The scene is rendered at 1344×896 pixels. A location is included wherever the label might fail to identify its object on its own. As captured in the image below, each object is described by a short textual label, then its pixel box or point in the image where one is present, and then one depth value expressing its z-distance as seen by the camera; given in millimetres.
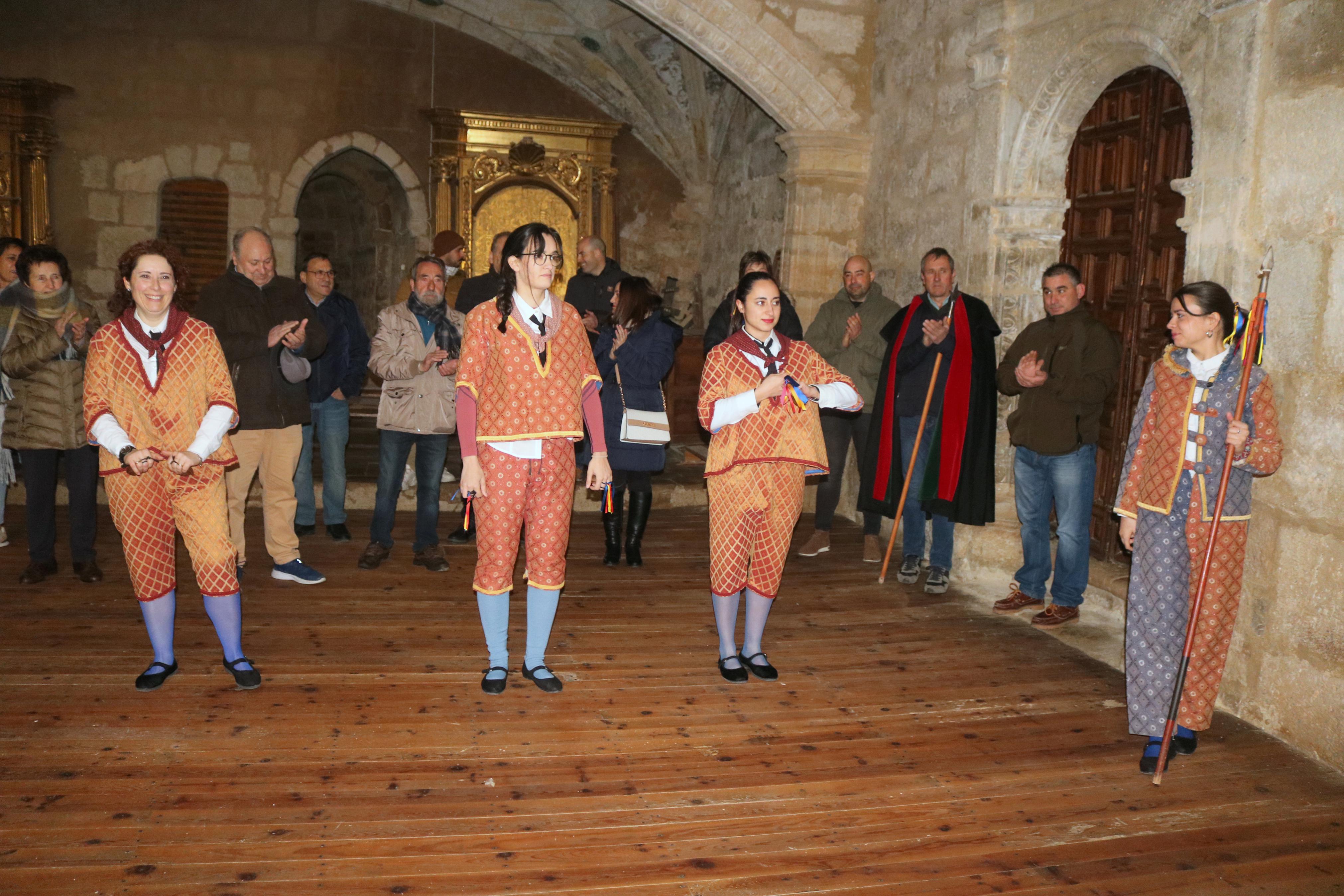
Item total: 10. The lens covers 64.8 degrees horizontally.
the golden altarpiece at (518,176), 10883
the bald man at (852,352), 5867
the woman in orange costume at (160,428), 3492
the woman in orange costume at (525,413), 3531
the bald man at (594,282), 6113
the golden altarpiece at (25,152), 9430
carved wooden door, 4832
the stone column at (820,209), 7090
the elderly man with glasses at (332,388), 5609
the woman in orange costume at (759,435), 3754
